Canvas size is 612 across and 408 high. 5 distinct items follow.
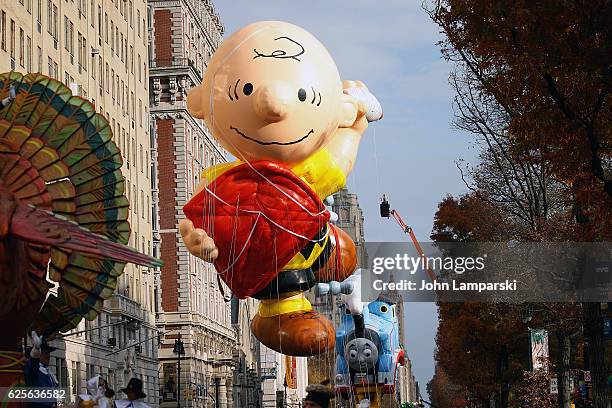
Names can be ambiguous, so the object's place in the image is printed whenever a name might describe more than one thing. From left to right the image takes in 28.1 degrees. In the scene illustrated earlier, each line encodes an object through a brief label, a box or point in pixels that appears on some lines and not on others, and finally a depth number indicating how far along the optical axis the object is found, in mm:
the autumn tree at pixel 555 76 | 15859
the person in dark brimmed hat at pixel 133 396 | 13586
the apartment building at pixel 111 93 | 41688
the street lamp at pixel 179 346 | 49581
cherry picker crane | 32344
